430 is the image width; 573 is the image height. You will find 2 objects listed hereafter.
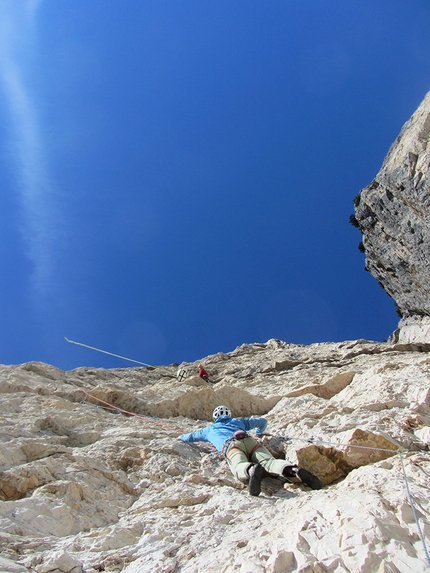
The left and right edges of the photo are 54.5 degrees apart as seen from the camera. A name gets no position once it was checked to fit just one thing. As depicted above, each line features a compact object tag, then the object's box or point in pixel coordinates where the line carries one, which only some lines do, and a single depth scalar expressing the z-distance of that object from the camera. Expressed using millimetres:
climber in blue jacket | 4742
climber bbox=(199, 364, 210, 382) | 13945
